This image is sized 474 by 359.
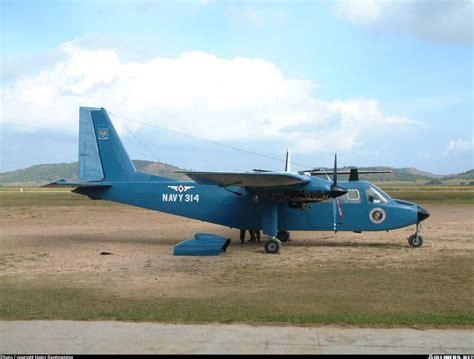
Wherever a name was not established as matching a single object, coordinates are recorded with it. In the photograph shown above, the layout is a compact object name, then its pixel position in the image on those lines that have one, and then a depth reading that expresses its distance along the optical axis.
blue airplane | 18.41
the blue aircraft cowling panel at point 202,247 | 17.23
